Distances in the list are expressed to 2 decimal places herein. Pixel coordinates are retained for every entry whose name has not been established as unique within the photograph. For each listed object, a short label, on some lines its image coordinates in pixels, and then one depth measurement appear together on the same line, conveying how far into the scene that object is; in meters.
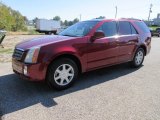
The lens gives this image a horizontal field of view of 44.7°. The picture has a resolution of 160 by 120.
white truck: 40.89
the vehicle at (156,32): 30.58
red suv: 4.15
